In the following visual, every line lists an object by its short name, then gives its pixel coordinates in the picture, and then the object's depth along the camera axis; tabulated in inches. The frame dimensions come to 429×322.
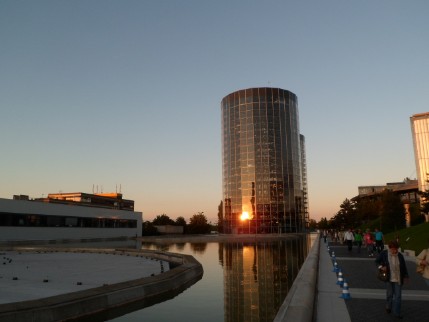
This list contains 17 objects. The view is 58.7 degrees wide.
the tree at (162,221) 4051.2
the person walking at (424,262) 355.3
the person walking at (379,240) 978.2
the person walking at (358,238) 1127.9
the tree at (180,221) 4157.0
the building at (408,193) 3786.9
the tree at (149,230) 3324.3
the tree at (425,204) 1251.8
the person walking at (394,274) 352.5
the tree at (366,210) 2673.0
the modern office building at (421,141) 3587.6
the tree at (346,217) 3528.5
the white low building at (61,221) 1860.2
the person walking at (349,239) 1139.9
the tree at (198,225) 3971.5
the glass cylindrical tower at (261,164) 3754.9
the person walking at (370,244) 1029.8
